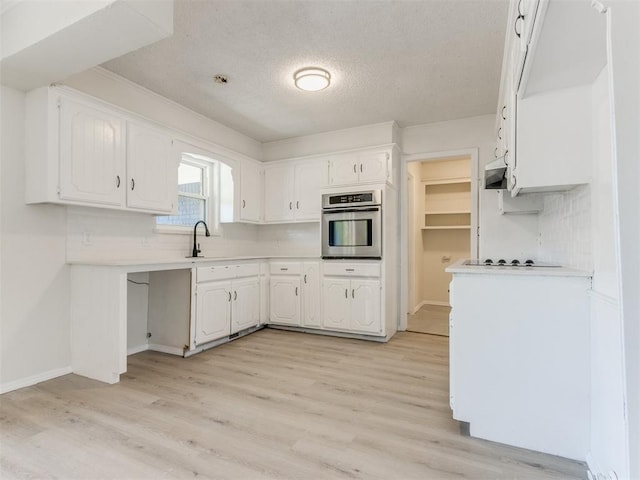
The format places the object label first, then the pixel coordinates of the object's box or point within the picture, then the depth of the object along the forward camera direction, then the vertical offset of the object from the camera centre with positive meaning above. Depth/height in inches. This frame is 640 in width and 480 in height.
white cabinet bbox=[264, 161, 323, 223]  176.9 +28.9
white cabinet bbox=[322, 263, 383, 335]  149.9 -24.6
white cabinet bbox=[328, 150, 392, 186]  160.7 +37.5
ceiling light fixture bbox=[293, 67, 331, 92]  114.4 +57.8
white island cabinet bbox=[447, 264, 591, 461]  66.9 -23.8
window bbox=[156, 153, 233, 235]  159.5 +26.8
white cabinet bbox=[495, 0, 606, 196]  53.2 +30.1
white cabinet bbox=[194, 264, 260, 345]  131.8 -24.1
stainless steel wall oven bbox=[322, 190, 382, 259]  151.3 +9.1
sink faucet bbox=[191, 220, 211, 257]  153.1 +4.2
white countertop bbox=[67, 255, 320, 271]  101.2 -6.0
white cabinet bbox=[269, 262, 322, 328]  163.3 -24.6
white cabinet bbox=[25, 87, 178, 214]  98.0 +29.5
